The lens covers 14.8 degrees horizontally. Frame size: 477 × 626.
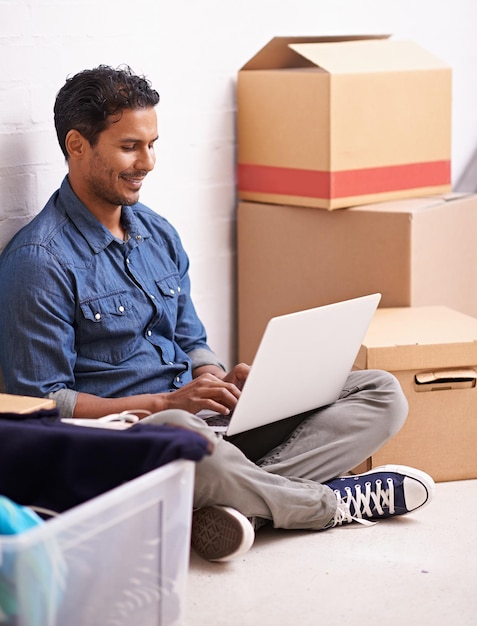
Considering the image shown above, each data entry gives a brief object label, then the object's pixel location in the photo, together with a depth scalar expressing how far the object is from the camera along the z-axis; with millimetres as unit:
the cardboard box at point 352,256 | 4012
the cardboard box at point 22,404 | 3085
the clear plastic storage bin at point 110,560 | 2714
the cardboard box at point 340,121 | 3986
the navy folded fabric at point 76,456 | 2892
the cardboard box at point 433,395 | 3716
